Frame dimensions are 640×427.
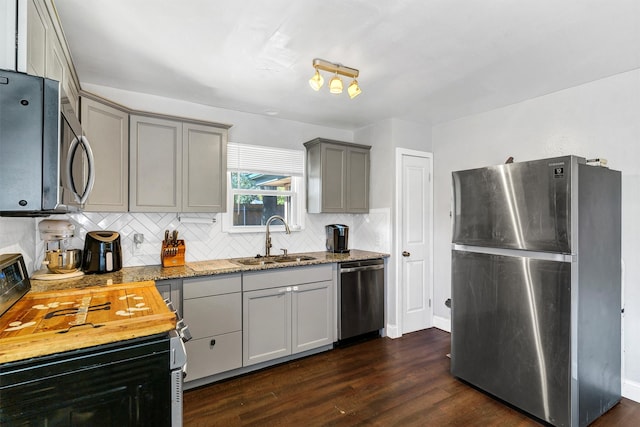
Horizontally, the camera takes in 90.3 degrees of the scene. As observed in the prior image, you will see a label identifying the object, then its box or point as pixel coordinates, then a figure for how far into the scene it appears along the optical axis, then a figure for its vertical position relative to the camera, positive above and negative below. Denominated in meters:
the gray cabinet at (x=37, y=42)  1.19 +0.77
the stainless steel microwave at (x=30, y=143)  1.08 +0.26
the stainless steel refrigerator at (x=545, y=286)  1.99 -0.48
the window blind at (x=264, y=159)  3.33 +0.64
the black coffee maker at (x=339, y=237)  3.76 -0.25
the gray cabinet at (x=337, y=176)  3.61 +0.48
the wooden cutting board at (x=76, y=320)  1.10 -0.43
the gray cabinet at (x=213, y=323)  2.47 -0.85
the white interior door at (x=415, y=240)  3.70 -0.27
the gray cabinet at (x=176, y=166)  2.61 +0.45
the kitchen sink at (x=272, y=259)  3.04 -0.44
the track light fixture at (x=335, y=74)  2.10 +1.07
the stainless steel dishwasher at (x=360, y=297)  3.29 -0.86
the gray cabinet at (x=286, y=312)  2.76 -0.89
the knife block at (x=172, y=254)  2.78 -0.33
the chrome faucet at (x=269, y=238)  3.39 -0.23
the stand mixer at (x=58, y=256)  2.15 -0.27
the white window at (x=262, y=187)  3.35 +0.34
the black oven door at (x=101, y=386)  1.05 -0.61
